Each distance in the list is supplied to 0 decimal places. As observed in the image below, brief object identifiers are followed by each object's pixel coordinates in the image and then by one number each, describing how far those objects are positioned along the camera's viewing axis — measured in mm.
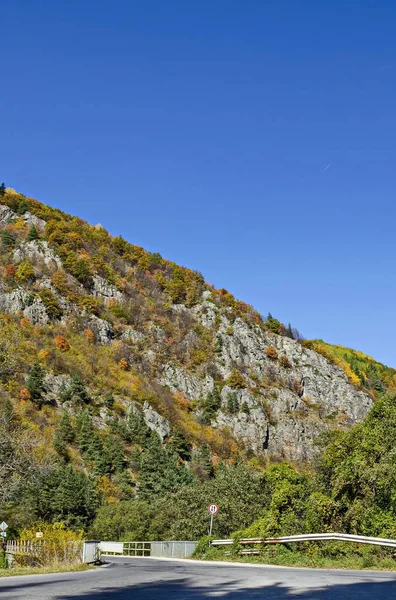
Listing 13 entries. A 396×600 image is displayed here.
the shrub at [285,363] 140875
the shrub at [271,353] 141000
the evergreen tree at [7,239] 128638
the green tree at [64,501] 61500
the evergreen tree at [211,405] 113612
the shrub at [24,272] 117812
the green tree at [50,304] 115062
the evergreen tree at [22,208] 149375
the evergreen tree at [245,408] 117750
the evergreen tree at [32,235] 133975
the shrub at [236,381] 123906
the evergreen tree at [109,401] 99625
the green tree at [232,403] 117000
